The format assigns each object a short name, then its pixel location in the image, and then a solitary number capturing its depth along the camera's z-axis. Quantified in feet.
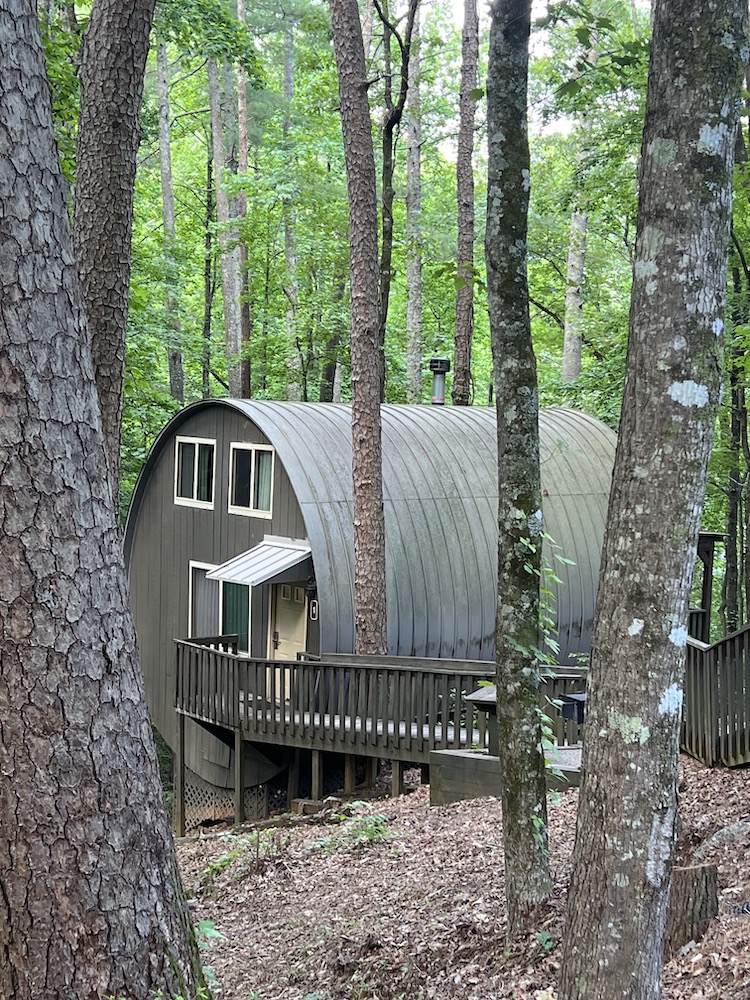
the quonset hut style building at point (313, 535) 44.62
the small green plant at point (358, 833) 28.37
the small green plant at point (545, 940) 16.53
